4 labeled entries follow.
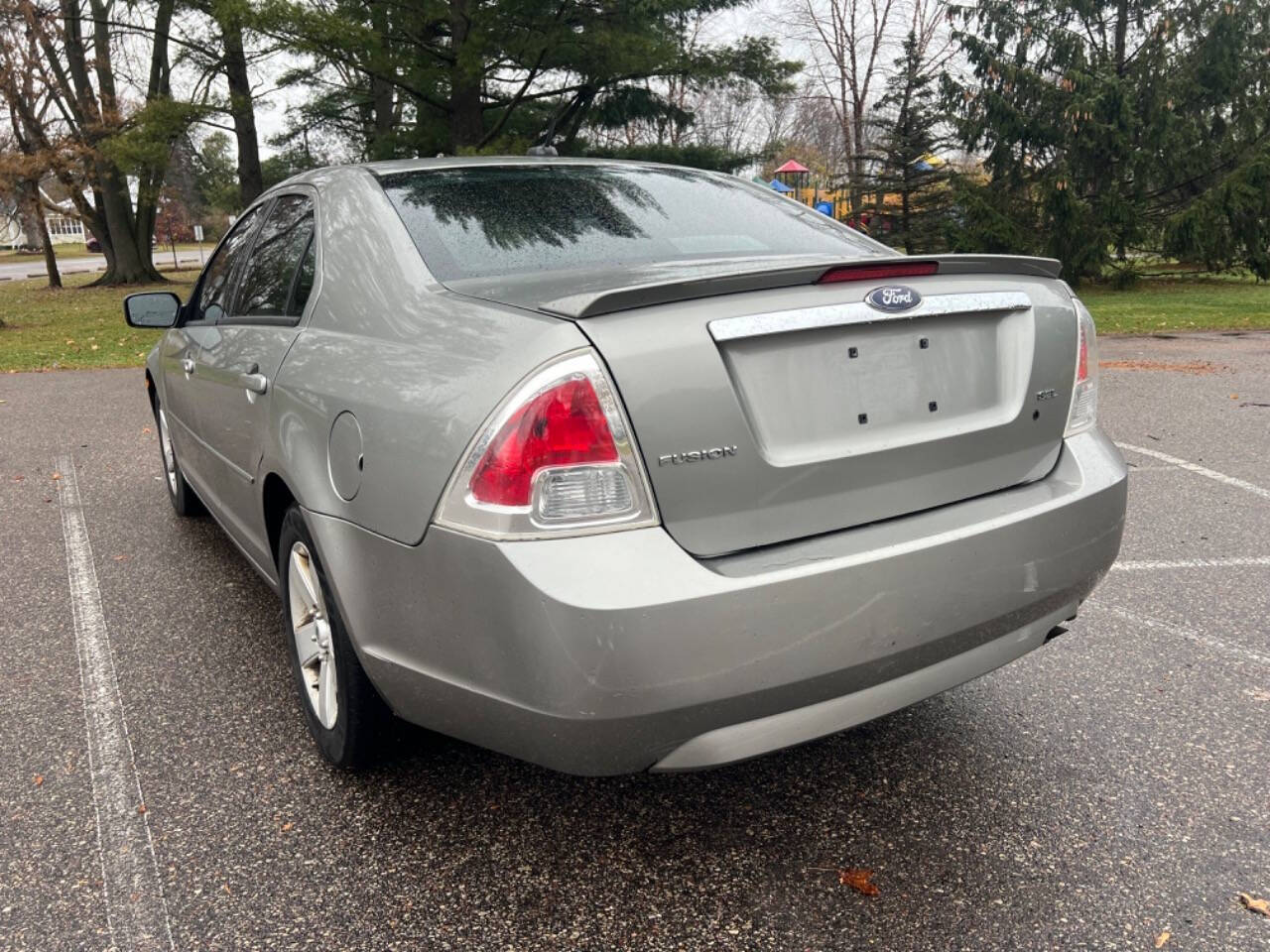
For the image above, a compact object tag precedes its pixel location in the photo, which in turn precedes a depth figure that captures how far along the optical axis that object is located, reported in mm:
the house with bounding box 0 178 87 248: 26438
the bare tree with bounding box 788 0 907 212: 30391
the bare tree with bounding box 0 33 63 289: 22375
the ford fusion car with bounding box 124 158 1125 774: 1846
